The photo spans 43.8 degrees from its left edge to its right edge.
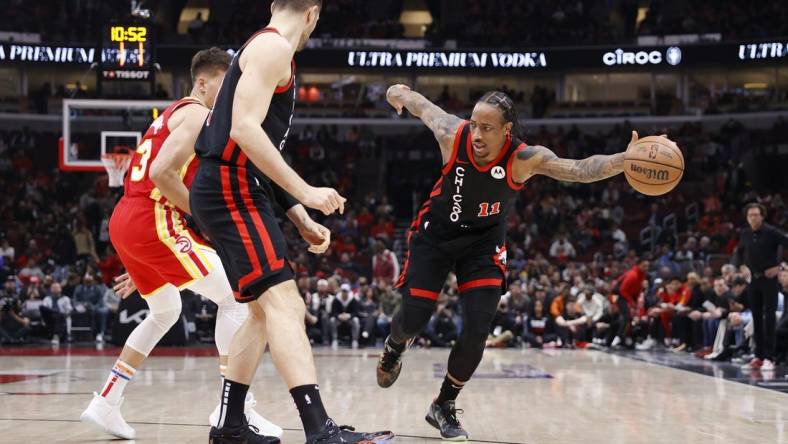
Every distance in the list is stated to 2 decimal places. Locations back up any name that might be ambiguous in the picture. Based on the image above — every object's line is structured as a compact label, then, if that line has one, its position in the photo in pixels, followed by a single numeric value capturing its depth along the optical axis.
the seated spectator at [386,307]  18.48
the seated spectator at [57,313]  18.28
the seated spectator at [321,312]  18.42
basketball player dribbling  5.46
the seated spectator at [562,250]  23.78
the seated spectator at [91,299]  18.44
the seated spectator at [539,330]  18.22
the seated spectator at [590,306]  18.27
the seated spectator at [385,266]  20.89
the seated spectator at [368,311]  18.23
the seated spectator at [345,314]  18.23
